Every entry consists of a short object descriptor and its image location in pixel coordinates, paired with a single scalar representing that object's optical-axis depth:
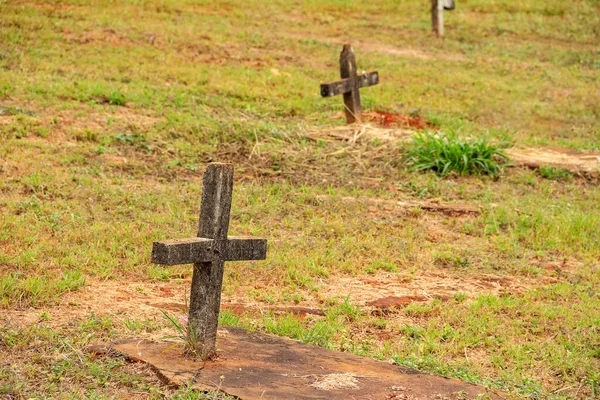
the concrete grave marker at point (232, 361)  4.29
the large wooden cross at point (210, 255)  4.49
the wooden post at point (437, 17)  19.97
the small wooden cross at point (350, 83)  11.73
